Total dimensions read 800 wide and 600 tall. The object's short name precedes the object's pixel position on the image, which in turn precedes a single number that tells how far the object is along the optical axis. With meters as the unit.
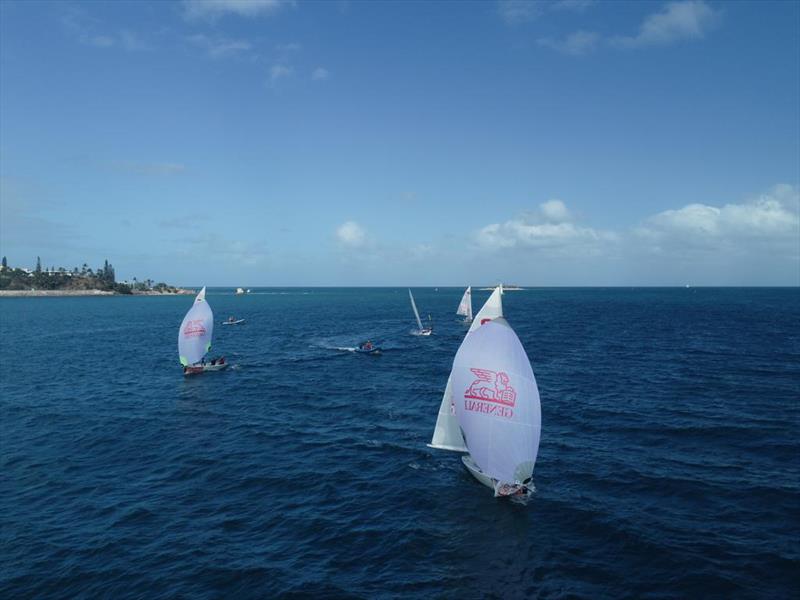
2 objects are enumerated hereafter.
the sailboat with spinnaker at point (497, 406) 28.56
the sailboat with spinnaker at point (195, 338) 63.94
